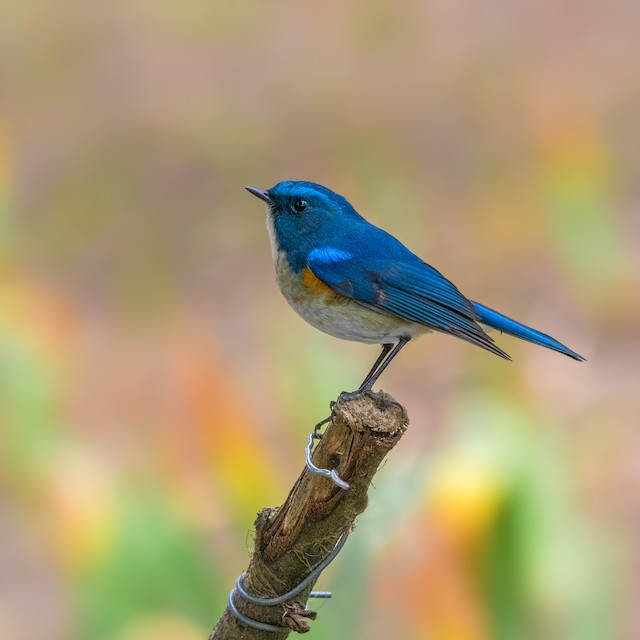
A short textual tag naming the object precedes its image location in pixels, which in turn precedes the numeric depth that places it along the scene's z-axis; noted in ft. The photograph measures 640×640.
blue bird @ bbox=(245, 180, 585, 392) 14.76
